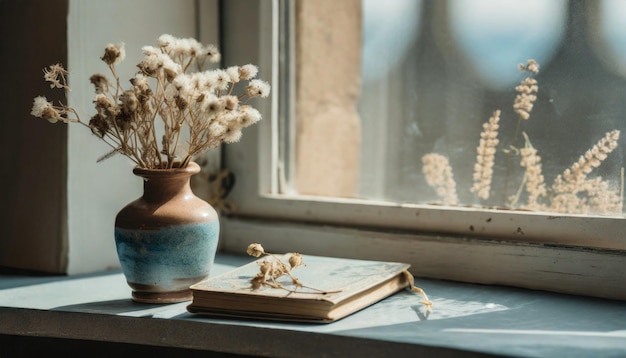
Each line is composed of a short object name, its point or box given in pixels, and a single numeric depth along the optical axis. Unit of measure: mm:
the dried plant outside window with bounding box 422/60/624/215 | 1731
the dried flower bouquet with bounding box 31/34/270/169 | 1625
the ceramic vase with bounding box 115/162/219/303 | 1642
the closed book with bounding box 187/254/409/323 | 1585
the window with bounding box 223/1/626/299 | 1734
